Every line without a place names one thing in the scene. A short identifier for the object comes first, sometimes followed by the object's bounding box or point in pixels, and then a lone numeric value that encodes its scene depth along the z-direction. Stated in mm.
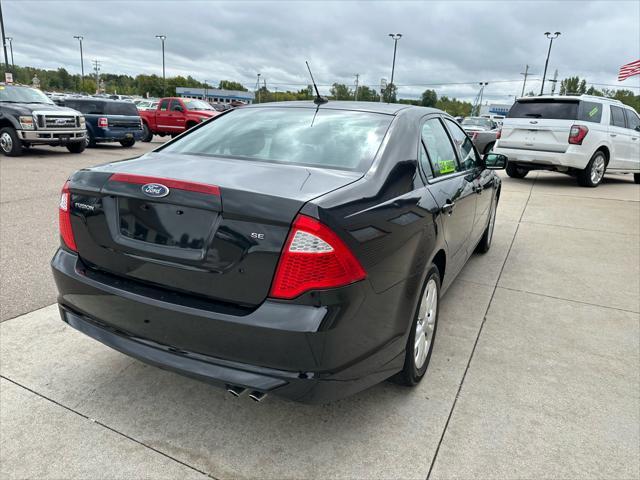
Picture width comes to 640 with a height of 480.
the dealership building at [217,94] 107062
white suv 10227
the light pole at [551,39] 57472
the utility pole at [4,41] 29423
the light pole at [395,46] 56344
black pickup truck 12219
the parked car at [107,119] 15398
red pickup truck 18734
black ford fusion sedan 1953
